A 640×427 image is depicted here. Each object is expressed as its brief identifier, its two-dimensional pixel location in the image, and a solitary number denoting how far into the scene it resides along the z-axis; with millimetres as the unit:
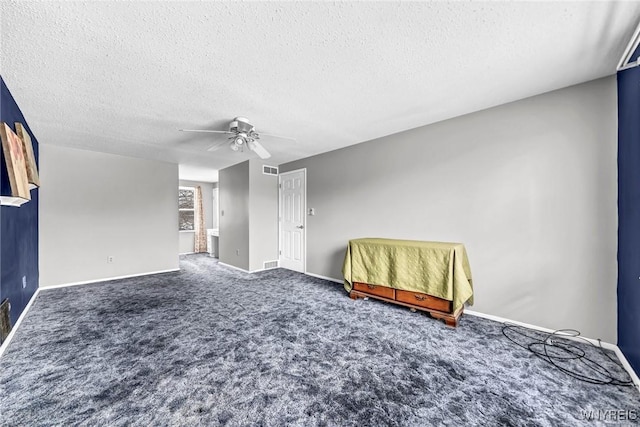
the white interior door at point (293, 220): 4910
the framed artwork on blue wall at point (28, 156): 2333
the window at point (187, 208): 7496
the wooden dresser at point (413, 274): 2578
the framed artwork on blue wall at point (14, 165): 1928
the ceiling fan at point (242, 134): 2865
